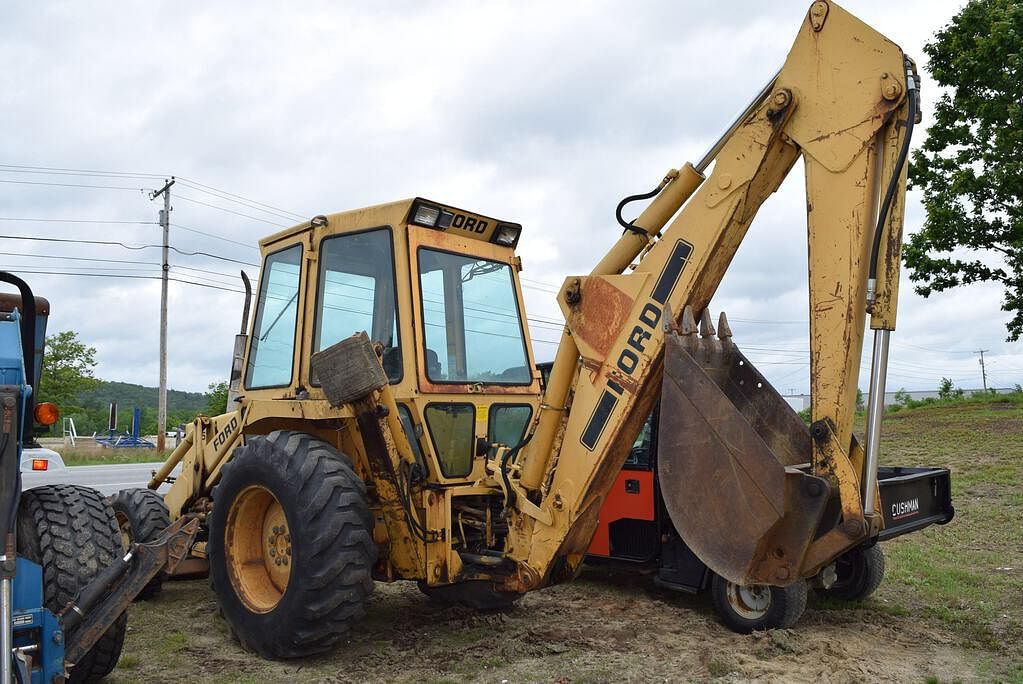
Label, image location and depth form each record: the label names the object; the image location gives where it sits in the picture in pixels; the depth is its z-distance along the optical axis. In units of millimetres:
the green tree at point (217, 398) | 41831
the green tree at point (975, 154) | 15109
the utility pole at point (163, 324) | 26547
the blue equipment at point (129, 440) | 28745
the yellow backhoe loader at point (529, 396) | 3805
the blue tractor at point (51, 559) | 3398
